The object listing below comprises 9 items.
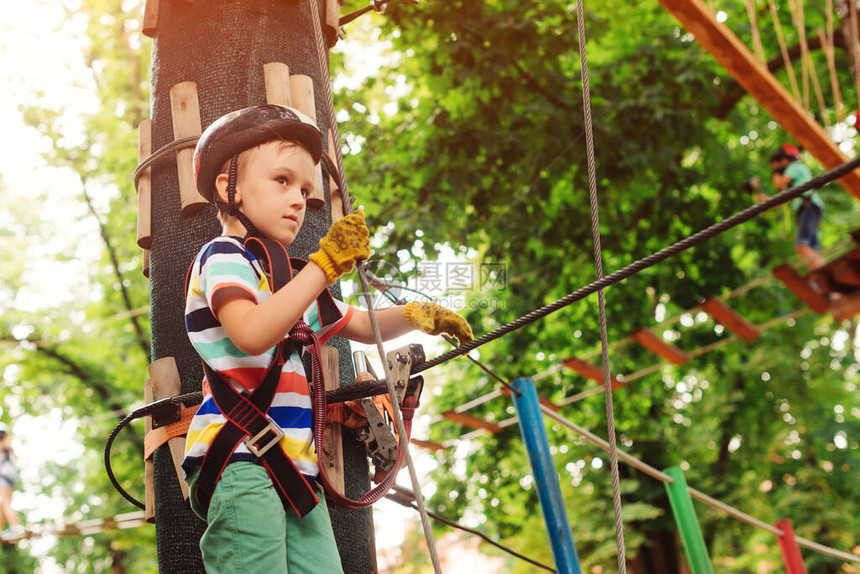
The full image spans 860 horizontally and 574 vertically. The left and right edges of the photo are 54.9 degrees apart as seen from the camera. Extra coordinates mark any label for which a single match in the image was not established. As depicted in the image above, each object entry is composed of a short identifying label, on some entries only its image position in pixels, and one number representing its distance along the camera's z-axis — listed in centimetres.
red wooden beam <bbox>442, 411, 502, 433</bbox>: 824
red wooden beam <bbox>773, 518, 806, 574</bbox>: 621
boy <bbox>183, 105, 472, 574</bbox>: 161
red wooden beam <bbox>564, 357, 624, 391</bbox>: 798
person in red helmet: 834
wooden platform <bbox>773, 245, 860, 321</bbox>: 722
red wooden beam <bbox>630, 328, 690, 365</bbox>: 802
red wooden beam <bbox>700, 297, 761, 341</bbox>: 798
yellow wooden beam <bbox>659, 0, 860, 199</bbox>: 546
